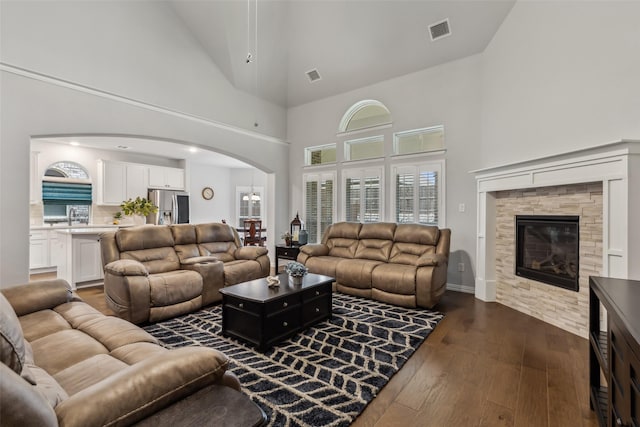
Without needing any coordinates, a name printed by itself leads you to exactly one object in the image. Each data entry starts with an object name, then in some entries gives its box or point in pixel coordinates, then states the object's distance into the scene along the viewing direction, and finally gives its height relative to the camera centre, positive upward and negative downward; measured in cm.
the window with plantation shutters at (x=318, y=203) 598 +18
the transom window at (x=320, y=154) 605 +119
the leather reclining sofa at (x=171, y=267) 312 -69
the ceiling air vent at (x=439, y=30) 415 +258
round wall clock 930 +58
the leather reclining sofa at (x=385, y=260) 367 -70
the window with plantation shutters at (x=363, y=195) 542 +32
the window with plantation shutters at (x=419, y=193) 480 +31
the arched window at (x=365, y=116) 548 +182
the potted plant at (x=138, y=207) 584 +8
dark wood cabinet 115 -65
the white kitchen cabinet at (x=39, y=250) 593 -77
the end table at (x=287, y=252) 539 -73
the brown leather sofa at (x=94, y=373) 76 -60
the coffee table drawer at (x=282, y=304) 269 -87
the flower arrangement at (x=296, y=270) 321 -62
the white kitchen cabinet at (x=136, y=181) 736 +76
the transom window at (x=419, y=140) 488 +122
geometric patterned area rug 188 -120
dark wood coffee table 265 -93
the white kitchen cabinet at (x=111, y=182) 693 +68
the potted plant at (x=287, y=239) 560 -51
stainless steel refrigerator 775 +14
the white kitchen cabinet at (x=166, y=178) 782 +91
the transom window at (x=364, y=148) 549 +122
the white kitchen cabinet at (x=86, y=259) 459 -75
